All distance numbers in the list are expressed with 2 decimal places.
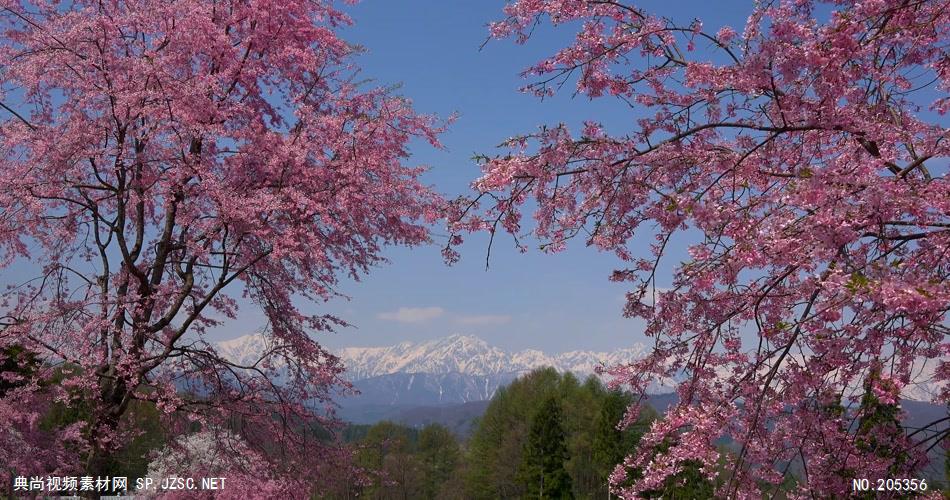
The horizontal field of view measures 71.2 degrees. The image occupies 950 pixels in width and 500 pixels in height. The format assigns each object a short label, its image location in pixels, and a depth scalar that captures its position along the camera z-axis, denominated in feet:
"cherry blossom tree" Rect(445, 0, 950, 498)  12.86
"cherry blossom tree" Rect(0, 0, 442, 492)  28.50
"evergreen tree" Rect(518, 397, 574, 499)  131.13
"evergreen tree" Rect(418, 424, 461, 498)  201.26
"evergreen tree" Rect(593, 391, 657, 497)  128.88
